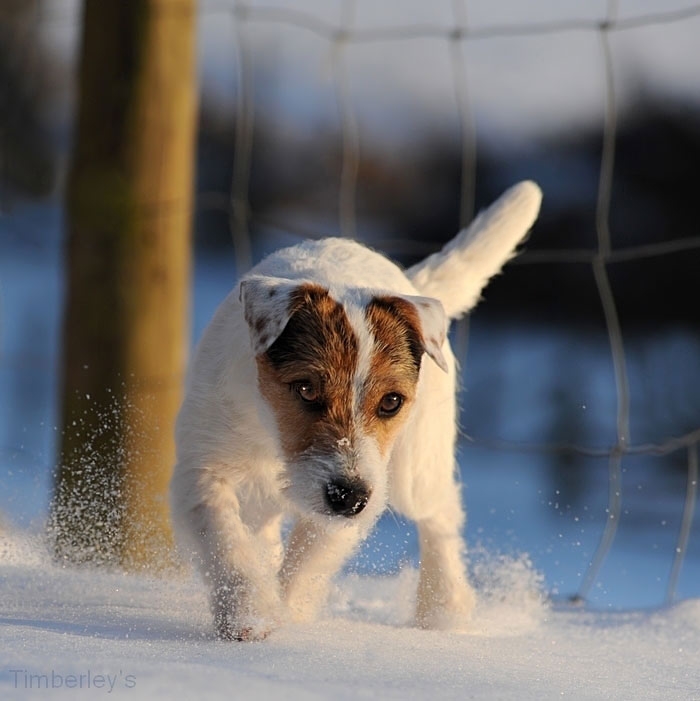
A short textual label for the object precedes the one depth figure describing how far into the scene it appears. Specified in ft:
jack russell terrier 16.60
